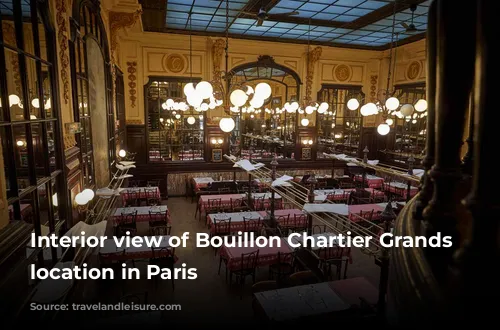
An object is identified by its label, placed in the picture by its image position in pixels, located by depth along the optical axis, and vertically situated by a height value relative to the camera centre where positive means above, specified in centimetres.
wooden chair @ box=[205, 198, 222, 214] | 902 -223
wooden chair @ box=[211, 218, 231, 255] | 752 -233
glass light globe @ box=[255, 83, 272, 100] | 481 +53
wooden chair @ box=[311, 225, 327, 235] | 869 -286
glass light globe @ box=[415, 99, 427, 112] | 711 +39
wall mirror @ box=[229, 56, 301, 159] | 1289 +39
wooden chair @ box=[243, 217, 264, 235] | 758 -231
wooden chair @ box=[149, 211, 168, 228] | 804 -226
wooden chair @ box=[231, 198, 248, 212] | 913 -224
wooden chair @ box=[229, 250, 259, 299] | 586 -253
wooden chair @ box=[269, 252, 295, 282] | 609 -266
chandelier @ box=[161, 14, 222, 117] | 452 +50
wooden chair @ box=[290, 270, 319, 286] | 524 -248
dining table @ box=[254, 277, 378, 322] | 417 -240
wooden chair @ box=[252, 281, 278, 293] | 495 -245
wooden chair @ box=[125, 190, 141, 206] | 1001 -213
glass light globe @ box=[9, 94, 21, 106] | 398 +39
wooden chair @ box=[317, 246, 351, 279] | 614 -254
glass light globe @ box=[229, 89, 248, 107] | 470 +42
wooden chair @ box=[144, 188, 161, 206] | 1007 -214
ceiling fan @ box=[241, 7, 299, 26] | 603 +207
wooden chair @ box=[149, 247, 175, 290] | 601 -243
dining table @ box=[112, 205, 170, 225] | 786 -209
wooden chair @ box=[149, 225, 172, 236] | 798 -265
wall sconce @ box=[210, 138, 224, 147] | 1245 -56
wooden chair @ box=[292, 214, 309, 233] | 787 -238
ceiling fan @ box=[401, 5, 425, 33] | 729 +217
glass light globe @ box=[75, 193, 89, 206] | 428 -92
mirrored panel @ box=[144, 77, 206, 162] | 1191 +1
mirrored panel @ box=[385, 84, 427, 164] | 1253 -31
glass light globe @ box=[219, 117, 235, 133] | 545 +4
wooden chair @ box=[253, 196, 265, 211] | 919 -221
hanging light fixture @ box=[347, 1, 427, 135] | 668 +36
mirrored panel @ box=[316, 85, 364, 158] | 1412 -6
